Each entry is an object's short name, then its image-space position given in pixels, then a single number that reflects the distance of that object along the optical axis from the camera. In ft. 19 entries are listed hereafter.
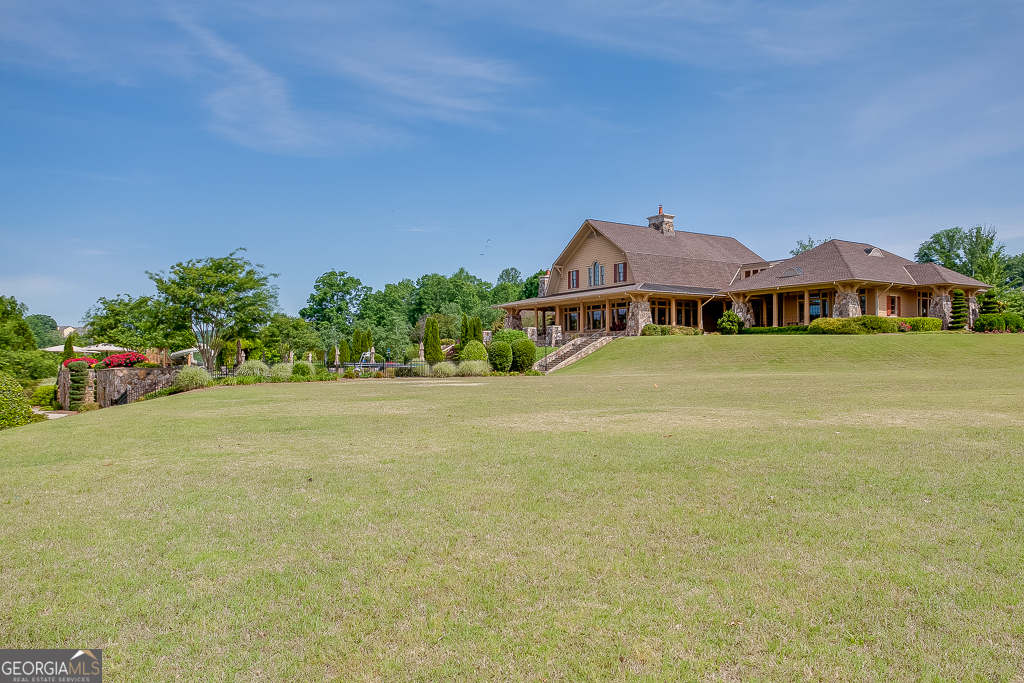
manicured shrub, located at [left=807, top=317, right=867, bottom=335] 113.91
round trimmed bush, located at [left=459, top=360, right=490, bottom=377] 97.96
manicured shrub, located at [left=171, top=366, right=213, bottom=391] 74.64
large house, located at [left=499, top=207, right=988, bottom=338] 128.36
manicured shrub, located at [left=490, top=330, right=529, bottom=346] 127.44
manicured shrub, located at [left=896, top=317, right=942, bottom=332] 121.49
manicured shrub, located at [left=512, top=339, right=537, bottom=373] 100.78
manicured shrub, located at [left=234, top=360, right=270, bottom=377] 87.56
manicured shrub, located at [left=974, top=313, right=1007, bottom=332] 119.96
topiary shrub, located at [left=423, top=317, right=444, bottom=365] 109.40
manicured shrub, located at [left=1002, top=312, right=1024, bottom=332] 119.03
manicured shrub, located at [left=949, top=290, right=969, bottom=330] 129.18
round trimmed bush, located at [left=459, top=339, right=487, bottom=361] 104.99
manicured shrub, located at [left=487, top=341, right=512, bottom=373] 99.35
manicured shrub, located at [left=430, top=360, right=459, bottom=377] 97.45
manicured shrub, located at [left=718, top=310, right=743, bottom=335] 132.36
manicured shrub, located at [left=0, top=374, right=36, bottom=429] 46.57
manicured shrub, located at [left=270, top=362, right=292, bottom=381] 87.56
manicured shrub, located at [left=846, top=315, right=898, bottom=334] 113.80
